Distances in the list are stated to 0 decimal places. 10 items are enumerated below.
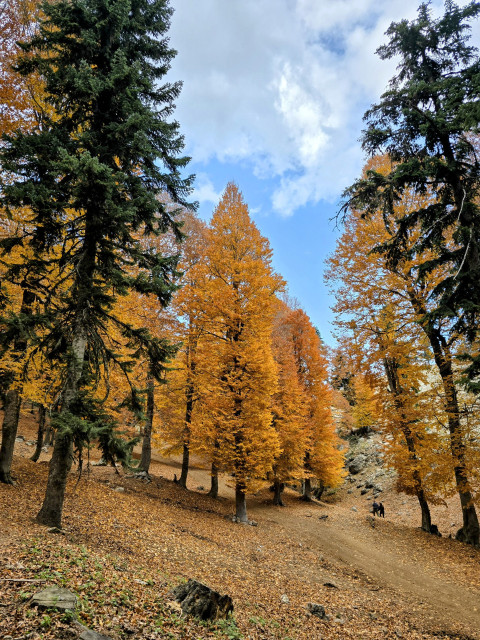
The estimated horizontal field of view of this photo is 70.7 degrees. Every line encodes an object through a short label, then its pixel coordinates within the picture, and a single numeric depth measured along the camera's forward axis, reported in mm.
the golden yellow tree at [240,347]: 14047
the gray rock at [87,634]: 3789
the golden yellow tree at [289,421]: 19938
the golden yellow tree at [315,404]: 22359
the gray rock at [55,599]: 4066
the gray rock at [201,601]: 5570
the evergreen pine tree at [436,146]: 8469
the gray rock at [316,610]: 7258
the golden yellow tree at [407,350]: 12312
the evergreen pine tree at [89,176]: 7109
